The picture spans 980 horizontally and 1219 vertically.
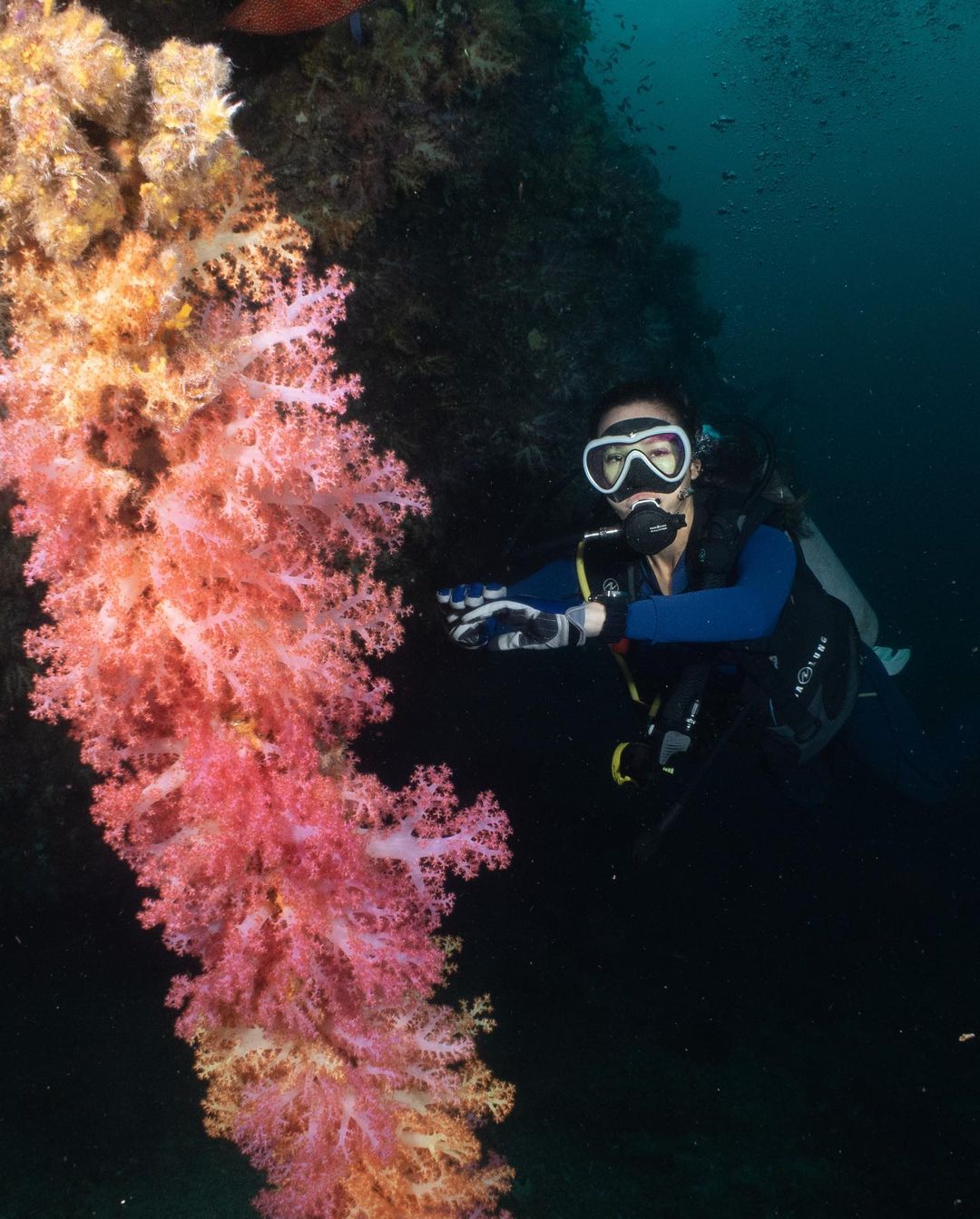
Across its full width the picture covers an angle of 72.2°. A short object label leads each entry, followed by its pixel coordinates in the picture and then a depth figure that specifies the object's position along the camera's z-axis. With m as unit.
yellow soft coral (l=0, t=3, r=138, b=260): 0.52
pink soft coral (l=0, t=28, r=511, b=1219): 0.58
